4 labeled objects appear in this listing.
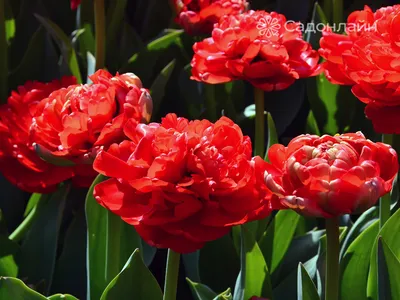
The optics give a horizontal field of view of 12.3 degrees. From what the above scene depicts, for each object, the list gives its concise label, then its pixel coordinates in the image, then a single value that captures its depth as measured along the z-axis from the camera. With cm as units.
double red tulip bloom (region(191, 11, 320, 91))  138
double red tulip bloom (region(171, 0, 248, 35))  158
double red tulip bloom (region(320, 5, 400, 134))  125
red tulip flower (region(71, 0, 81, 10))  156
